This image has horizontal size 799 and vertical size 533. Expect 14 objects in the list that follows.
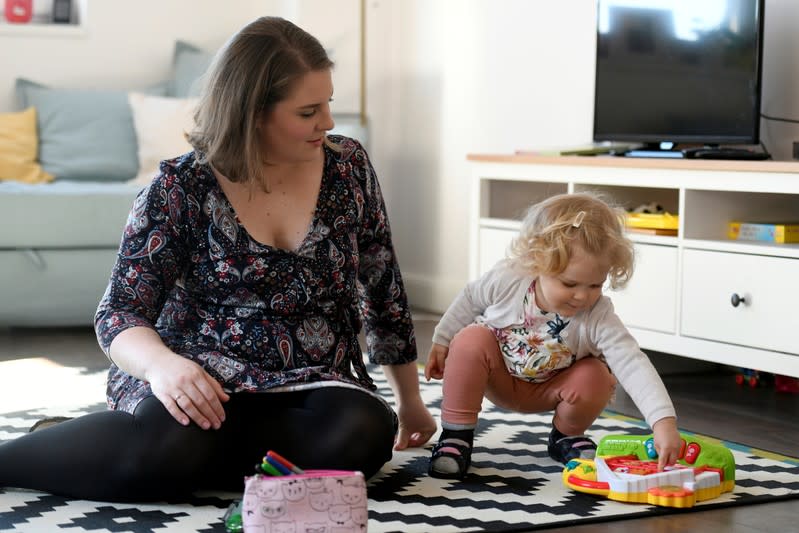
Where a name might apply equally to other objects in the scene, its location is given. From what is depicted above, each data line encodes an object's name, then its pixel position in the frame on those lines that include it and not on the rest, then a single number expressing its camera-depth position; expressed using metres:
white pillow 4.04
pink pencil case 1.33
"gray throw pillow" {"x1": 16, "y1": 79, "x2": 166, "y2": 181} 4.02
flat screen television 2.75
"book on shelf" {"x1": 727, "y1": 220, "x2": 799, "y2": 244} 2.55
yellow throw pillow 3.94
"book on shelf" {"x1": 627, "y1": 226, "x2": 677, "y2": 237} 2.77
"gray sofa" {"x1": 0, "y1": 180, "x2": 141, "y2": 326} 3.46
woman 1.63
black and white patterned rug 1.56
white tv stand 2.44
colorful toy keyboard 1.69
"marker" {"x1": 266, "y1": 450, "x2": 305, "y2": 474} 1.35
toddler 1.78
